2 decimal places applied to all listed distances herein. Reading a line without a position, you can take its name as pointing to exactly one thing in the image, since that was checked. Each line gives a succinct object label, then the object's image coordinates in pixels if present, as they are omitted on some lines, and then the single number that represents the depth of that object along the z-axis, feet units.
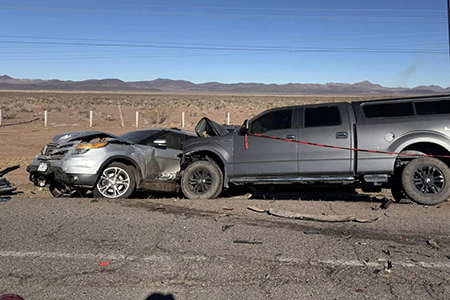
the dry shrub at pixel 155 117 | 112.78
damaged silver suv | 30.68
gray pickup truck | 26.84
